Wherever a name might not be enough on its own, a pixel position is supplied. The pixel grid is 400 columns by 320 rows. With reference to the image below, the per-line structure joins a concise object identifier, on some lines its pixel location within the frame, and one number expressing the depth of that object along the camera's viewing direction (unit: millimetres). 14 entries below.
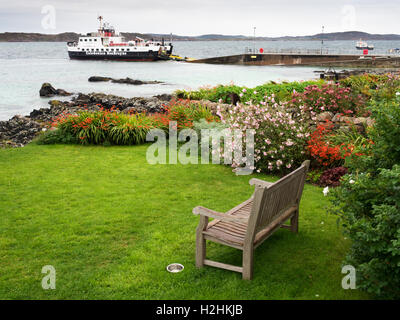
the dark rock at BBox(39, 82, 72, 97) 32062
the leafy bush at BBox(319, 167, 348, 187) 7000
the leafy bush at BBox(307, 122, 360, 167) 7383
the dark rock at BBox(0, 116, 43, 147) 12994
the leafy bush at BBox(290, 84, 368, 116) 10109
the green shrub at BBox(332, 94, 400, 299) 3051
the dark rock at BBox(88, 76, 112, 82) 45438
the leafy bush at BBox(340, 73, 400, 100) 8848
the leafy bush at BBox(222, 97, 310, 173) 7547
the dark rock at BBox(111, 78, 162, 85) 42000
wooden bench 3826
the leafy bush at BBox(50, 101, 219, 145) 10562
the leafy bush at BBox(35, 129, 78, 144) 10727
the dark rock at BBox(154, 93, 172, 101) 21047
